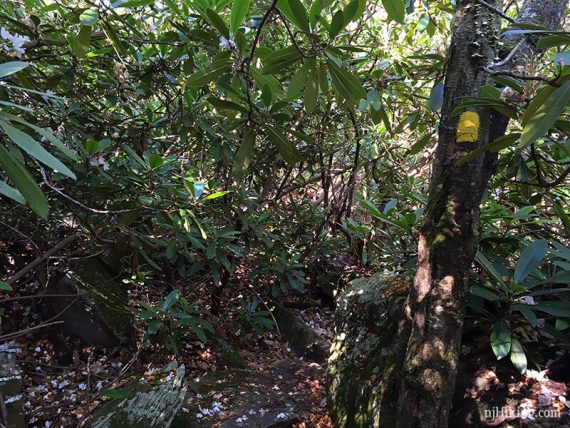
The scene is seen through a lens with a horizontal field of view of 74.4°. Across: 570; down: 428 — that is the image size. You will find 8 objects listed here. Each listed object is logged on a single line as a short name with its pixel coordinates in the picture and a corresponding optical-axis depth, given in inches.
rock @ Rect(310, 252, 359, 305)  141.5
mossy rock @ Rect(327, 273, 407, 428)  64.1
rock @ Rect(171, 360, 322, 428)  76.2
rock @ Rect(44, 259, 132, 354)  95.3
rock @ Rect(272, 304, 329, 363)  116.2
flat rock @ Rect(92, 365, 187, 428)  68.1
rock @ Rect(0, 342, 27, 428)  64.2
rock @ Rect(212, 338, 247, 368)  105.7
